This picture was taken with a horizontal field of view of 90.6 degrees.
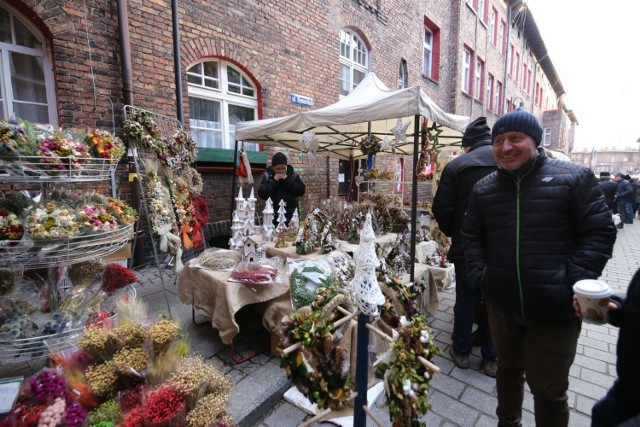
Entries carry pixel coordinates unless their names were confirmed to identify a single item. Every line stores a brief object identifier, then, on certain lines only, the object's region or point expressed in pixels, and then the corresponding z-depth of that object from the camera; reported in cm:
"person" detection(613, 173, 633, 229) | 1056
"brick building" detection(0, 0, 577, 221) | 383
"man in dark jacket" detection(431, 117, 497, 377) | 251
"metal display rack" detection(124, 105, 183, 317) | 435
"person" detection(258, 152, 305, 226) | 461
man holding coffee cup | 125
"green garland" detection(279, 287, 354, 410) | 139
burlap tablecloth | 240
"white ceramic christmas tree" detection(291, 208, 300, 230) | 380
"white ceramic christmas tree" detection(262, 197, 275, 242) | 359
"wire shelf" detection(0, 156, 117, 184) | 149
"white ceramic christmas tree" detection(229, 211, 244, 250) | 338
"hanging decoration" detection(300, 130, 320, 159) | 433
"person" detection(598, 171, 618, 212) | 866
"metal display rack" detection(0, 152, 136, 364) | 152
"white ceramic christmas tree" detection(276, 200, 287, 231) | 380
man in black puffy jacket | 152
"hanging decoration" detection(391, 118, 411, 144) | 360
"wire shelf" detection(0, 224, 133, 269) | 152
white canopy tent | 304
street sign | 678
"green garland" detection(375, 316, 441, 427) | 126
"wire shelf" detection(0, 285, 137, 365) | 164
